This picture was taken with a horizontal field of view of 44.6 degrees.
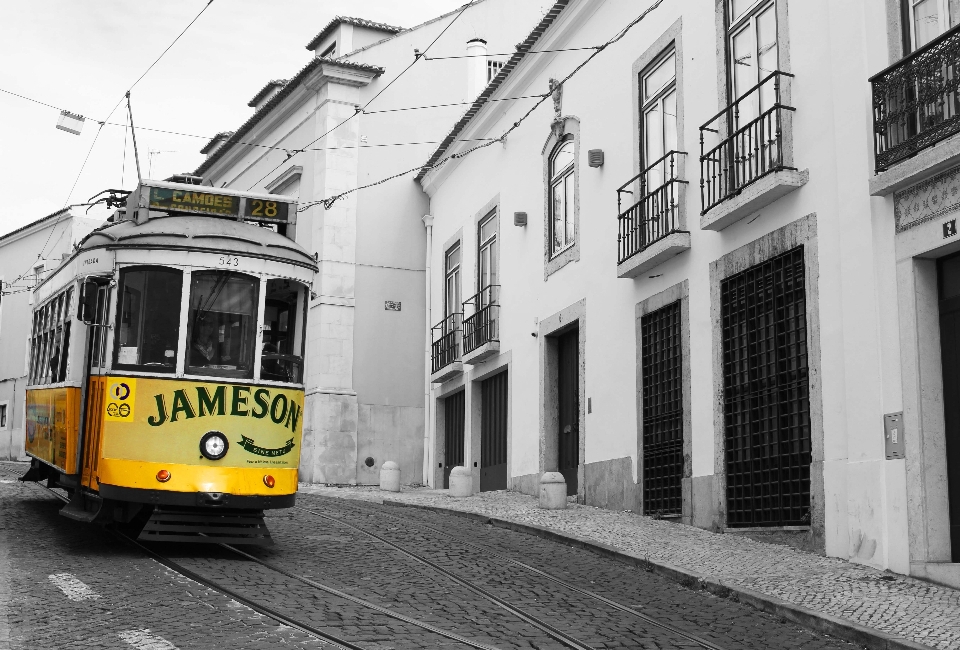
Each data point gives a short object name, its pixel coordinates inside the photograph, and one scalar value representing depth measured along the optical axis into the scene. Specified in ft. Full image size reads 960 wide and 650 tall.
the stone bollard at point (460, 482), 59.11
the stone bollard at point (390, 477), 64.23
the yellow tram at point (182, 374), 31.94
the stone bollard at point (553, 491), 49.16
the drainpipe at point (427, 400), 77.71
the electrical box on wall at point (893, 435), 31.32
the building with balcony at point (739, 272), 31.50
